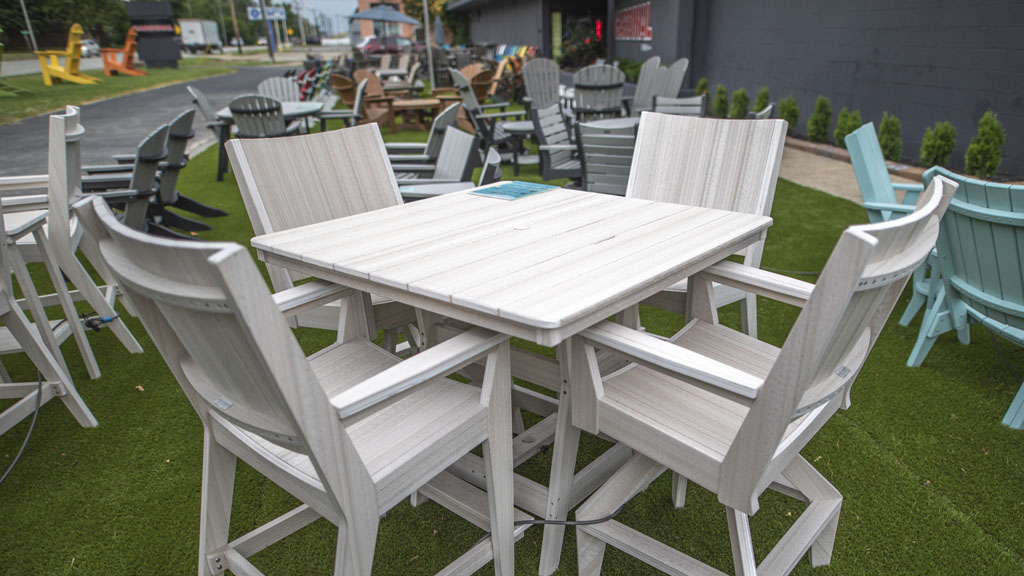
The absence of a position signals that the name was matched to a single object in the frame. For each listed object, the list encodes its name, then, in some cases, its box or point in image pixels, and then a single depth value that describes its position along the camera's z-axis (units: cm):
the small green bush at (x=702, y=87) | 880
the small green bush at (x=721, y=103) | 837
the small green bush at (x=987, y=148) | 491
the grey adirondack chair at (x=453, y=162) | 319
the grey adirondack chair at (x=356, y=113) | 639
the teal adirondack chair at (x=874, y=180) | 265
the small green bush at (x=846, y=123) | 637
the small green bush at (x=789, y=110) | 745
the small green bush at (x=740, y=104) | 795
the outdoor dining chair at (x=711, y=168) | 211
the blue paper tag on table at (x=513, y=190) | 213
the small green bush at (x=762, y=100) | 761
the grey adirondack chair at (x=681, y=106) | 520
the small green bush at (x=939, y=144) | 535
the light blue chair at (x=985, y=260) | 195
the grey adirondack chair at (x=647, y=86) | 726
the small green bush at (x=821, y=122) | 714
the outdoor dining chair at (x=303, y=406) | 81
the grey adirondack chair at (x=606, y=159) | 368
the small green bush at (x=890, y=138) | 596
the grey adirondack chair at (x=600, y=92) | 655
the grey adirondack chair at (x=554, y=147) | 468
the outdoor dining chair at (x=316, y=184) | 195
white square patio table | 117
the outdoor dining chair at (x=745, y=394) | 90
